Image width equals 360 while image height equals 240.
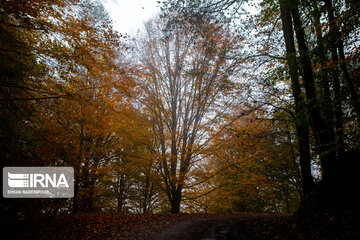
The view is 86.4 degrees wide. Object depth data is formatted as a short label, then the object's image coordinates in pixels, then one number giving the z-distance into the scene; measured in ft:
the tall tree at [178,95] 31.22
